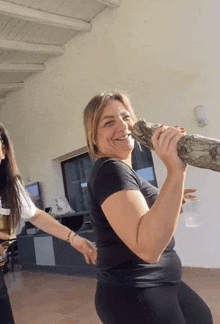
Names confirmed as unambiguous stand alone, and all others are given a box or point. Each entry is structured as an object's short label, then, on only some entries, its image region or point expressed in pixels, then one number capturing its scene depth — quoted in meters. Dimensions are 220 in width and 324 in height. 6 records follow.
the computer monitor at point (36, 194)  6.21
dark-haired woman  1.26
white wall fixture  3.19
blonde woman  0.62
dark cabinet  4.19
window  5.50
